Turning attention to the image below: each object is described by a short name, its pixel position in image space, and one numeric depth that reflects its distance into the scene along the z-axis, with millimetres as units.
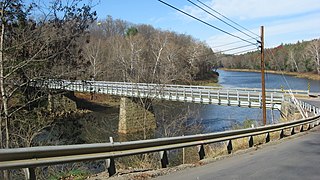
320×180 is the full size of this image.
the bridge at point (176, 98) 27130
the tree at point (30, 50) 8266
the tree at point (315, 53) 113450
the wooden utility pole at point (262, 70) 22016
